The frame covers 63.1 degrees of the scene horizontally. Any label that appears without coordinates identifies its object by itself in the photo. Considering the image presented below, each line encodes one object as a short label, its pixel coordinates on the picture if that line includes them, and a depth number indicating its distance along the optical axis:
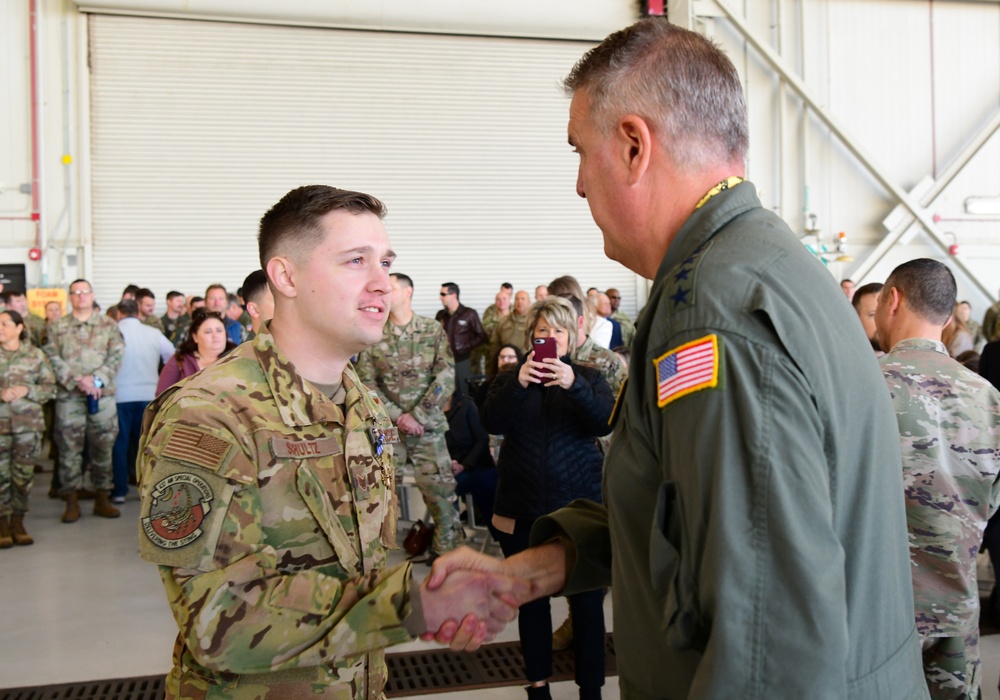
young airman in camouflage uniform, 1.45
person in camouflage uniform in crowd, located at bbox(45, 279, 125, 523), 6.80
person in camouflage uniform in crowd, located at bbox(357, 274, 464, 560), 5.48
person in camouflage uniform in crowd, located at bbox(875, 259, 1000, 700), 2.67
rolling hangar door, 10.35
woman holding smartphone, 3.24
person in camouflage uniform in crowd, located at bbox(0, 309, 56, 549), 6.12
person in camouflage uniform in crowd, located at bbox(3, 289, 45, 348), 8.89
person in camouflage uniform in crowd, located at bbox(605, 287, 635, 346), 7.71
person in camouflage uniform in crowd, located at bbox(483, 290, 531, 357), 8.69
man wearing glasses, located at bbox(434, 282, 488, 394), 9.72
